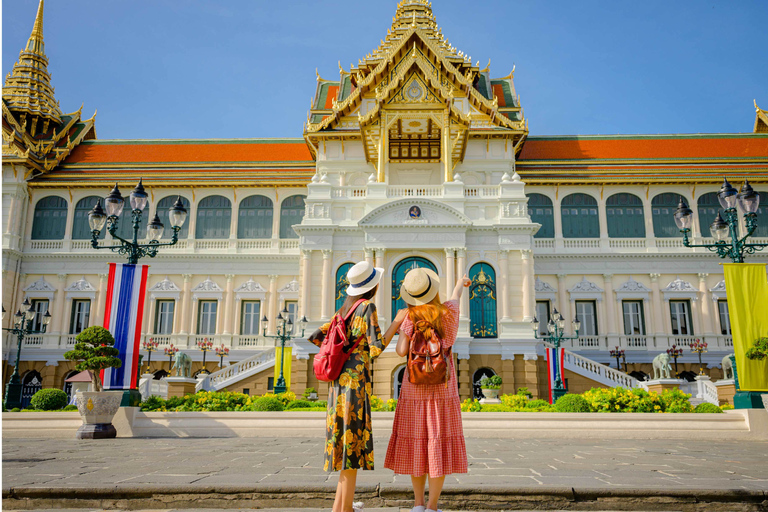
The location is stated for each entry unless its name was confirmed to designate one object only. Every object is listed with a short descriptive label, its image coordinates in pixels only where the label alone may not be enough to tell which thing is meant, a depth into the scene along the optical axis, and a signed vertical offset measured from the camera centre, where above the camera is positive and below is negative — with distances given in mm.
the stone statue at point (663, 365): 19516 +162
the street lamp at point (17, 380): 20906 -556
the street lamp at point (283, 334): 20078 +1179
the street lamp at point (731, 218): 12320 +3175
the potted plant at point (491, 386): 19288 -568
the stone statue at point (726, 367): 22784 +137
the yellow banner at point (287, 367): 21891 -12
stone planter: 11477 -881
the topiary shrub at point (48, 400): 15555 -896
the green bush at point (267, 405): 14547 -908
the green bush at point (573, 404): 14188 -817
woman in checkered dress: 4461 -363
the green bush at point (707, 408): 13469 -836
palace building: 23953 +6893
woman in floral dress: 4387 -290
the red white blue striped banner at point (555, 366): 21344 +107
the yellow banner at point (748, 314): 12117 +1135
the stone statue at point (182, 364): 19766 +53
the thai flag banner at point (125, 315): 12312 +1031
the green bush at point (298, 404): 16123 -1003
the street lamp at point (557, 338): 19938 +1107
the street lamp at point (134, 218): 12413 +3045
